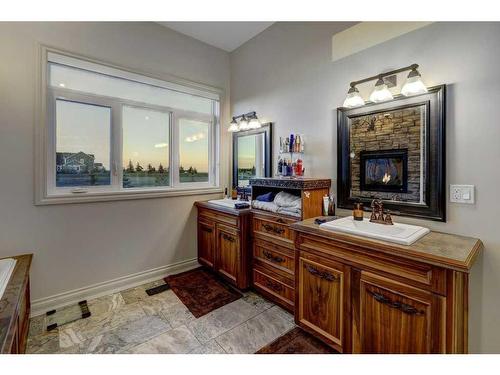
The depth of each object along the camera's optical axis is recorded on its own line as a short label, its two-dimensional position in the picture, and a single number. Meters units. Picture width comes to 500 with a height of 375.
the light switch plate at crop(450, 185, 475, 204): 1.46
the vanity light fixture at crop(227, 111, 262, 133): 2.83
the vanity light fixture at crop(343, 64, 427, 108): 1.55
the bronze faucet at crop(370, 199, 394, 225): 1.70
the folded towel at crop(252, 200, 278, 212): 2.18
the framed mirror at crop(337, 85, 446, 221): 1.57
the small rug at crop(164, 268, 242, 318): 2.20
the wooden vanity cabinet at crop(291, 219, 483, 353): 1.14
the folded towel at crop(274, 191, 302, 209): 2.04
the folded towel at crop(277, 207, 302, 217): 1.99
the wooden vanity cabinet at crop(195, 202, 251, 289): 2.34
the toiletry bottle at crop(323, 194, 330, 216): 2.08
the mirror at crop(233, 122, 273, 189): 2.74
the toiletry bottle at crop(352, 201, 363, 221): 1.81
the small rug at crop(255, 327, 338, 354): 1.63
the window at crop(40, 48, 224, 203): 2.15
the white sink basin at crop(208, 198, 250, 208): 2.63
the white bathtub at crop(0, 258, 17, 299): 1.54
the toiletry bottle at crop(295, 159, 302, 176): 2.36
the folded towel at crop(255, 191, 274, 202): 2.40
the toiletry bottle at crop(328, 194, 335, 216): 2.08
